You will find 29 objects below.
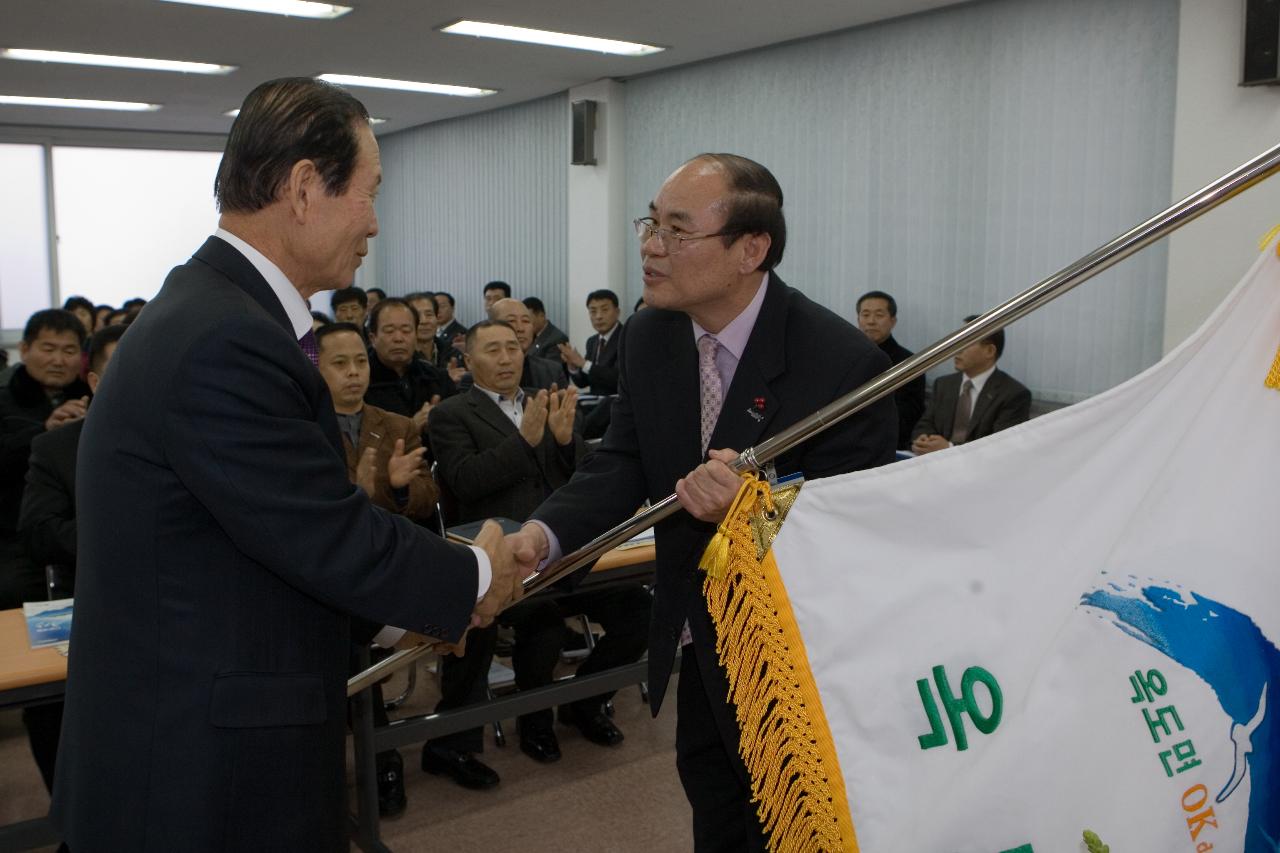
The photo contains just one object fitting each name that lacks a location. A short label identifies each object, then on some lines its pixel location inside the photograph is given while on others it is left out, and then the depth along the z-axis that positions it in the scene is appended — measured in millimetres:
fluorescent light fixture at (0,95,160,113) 9817
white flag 1337
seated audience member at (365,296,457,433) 4910
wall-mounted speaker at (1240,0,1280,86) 4293
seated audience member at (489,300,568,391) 5387
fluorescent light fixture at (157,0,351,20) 6012
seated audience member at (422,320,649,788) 3242
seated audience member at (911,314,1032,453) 5254
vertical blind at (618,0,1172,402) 5062
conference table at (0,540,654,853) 2096
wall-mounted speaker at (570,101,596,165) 8336
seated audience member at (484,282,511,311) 9273
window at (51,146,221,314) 12234
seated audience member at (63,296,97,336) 7515
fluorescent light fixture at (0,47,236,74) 7559
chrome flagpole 1167
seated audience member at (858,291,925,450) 5812
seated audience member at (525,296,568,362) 8102
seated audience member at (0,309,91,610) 3625
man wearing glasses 1721
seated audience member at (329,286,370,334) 6688
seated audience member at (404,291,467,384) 6535
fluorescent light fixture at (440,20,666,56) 6598
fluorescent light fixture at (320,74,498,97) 8406
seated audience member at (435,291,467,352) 9484
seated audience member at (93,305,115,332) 6940
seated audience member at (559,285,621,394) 7020
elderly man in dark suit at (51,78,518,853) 1267
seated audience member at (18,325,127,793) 3014
